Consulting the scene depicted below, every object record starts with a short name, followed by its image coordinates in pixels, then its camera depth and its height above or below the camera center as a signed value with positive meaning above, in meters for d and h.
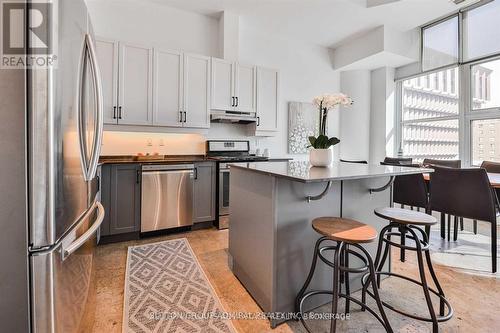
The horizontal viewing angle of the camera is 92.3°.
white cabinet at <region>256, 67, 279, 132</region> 4.05 +1.14
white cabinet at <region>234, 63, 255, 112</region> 3.84 +1.25
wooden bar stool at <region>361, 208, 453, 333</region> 1.49 -0.51
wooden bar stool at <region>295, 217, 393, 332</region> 1.31 -0.47
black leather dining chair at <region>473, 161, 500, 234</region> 3.20 -0.01
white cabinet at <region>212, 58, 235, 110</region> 3.67 +1.24
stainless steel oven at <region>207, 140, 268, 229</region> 3.45 +0.07
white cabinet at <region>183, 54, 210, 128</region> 3.49 +1.09
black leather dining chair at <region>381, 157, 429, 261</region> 2.82 -0.31
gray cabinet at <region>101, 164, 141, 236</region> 2.78 -0.40
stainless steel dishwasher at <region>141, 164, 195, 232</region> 2.97 -0.41
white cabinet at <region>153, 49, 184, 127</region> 3.30 +1.07
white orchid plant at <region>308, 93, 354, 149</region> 1.95 +0.49
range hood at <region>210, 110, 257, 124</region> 3.71 +0.76
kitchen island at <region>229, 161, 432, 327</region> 1.55 -0.37
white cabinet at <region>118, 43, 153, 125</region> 3.10 +1.05
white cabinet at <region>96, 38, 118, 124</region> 2.97 +1.12
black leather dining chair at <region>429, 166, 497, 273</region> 2.27 -0.30
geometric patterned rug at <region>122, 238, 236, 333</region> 1.56 -1.01
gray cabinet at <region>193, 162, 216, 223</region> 3.31 -0.39
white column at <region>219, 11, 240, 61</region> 3.90 +2.12
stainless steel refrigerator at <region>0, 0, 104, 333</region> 0.79 -0.10
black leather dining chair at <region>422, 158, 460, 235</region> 3.08 +0.04
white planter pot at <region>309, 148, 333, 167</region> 1.99 +0.07
